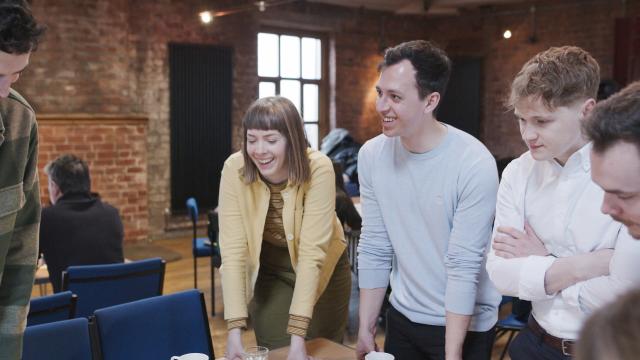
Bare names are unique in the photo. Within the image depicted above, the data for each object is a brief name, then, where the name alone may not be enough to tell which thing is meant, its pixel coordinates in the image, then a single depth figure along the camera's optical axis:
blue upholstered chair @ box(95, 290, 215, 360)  2.05
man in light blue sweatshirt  1.80
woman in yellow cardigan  2.10
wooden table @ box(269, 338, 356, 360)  1.91
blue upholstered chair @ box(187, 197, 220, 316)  4.80
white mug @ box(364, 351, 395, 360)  1.65
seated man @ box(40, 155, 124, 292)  3.26
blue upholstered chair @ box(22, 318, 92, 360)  1.87
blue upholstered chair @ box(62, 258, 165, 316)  2.79
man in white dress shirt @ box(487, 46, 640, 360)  1.45
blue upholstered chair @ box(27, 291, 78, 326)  2.25
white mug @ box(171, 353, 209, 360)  1.66
